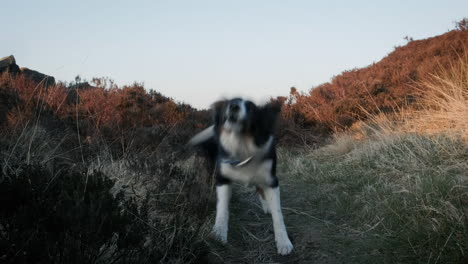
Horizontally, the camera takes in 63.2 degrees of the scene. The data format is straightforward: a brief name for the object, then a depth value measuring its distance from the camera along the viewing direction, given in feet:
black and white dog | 10.55
